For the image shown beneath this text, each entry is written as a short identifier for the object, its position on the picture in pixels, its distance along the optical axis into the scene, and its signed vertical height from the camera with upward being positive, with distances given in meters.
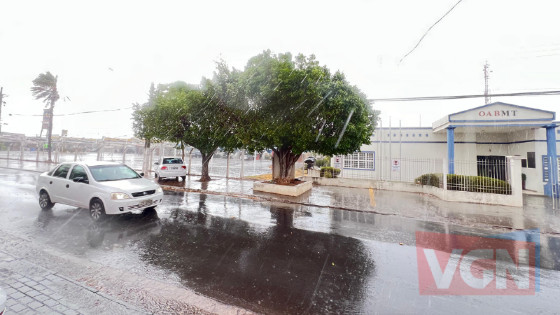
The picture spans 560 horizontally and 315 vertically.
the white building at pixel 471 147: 13.39 +1.56
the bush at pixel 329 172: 16.94 -0.41
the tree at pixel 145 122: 15.21 +2.70
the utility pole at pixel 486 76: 29.95 +11.91
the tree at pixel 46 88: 28.92 +8.72
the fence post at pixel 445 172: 11.42 -0.14
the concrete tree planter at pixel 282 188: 11.70 -1.16
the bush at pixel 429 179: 12.63 -0.60
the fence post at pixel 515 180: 10.20 -0.41
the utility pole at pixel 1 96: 19.98 +5.31
